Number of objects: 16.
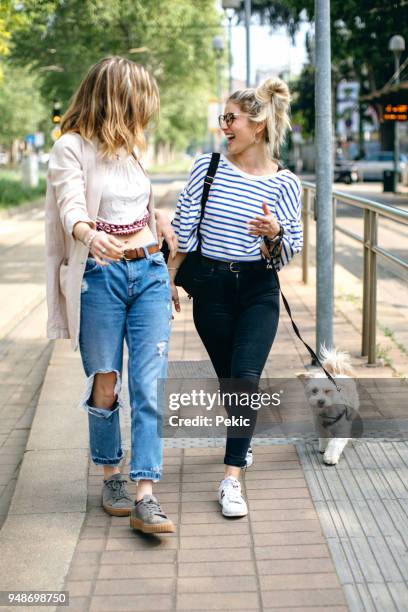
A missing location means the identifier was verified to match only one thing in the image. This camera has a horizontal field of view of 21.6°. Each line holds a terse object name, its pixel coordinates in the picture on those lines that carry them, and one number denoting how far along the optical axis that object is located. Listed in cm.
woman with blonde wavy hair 406
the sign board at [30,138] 7444
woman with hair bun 440
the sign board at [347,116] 5941
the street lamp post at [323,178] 681
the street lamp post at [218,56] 3919
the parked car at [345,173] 4675
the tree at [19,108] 7912
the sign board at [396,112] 3584
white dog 500
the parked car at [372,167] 4925
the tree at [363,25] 3278
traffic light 3091
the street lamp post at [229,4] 2176
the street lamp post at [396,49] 3182
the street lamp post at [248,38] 2056
